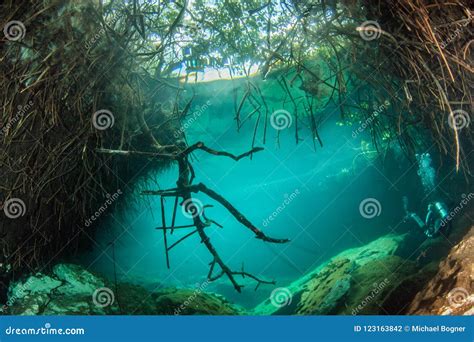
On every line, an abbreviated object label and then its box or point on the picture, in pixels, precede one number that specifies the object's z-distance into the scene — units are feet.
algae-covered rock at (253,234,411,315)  17.20
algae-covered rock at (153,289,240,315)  17.39
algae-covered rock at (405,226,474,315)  9.09
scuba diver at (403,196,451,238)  25.84
